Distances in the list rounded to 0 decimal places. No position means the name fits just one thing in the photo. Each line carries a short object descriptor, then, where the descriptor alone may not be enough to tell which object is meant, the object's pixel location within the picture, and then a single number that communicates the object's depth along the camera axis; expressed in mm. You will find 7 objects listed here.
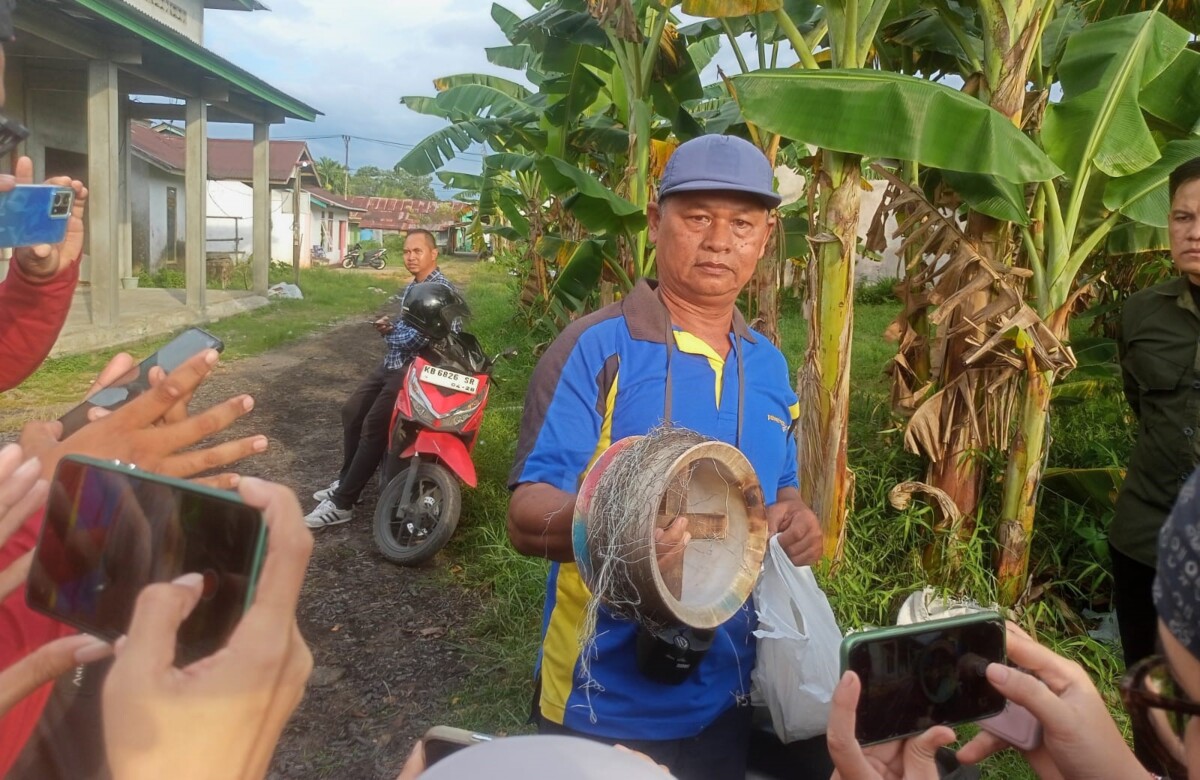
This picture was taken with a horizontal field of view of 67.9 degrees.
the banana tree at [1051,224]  3264
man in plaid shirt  4691
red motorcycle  4336
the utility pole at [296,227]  18759
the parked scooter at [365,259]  33375
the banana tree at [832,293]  3475
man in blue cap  1771
